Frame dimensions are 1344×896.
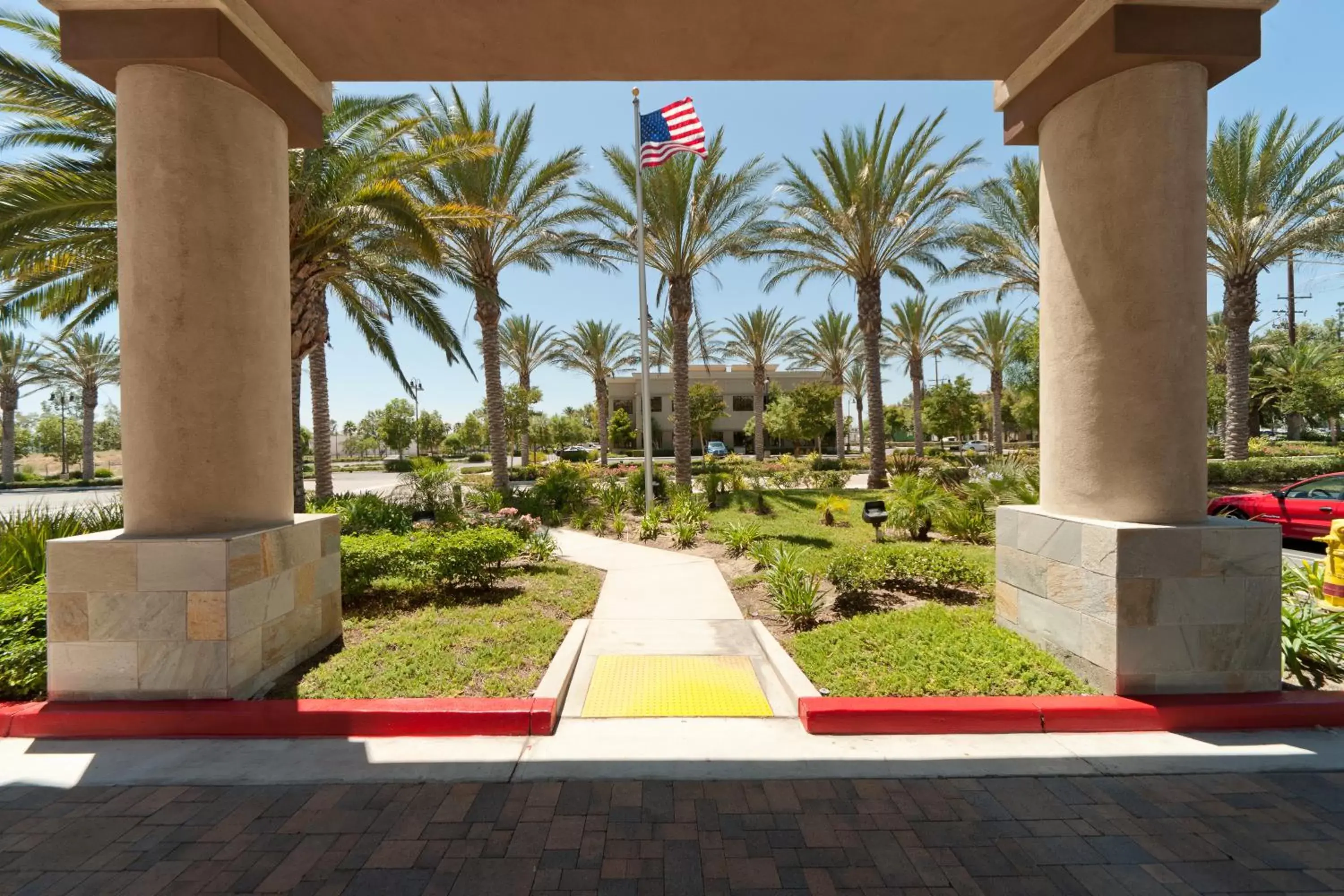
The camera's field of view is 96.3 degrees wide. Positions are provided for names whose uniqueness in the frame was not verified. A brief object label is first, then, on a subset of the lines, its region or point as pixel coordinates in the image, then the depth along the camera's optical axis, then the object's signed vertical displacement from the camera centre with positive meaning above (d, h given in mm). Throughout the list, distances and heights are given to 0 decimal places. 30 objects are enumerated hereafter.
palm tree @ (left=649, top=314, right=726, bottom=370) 28706 +5440
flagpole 14062 +2417
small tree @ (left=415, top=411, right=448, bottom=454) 51031 +875
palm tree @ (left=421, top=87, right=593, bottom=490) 14586 +6091
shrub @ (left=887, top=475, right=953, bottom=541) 10438 -1309
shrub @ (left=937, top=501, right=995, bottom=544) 9977 -1545
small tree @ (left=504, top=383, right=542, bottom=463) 31297 +1608
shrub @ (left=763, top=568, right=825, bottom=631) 5926 -1624
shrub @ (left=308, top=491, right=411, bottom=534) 9898 -1224
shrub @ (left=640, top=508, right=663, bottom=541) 11633 -1722
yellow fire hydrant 5727 -1405
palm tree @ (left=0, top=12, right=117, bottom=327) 8305 +3677
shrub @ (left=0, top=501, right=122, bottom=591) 5824 -934
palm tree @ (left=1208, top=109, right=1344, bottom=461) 16125 +6232
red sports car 9906 -1391
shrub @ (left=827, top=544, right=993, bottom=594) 6312 -1475
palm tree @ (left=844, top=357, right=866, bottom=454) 46278 +4368
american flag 13273 +6763
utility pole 37375 +7236
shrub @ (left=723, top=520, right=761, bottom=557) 9578 -1643
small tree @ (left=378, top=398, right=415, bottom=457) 50031 +1174
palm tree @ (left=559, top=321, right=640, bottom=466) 38812 +5728
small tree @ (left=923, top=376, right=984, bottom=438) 38875 +1693
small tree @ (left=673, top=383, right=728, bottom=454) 33000 +1796
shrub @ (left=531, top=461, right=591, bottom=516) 14594 -1281
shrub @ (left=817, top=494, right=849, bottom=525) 12727 -1561
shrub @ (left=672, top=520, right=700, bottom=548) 10758 -1734
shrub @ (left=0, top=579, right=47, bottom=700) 4148 -1376
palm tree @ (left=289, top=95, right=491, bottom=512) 10141 +3964
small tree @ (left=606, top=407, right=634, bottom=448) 46469 +904
